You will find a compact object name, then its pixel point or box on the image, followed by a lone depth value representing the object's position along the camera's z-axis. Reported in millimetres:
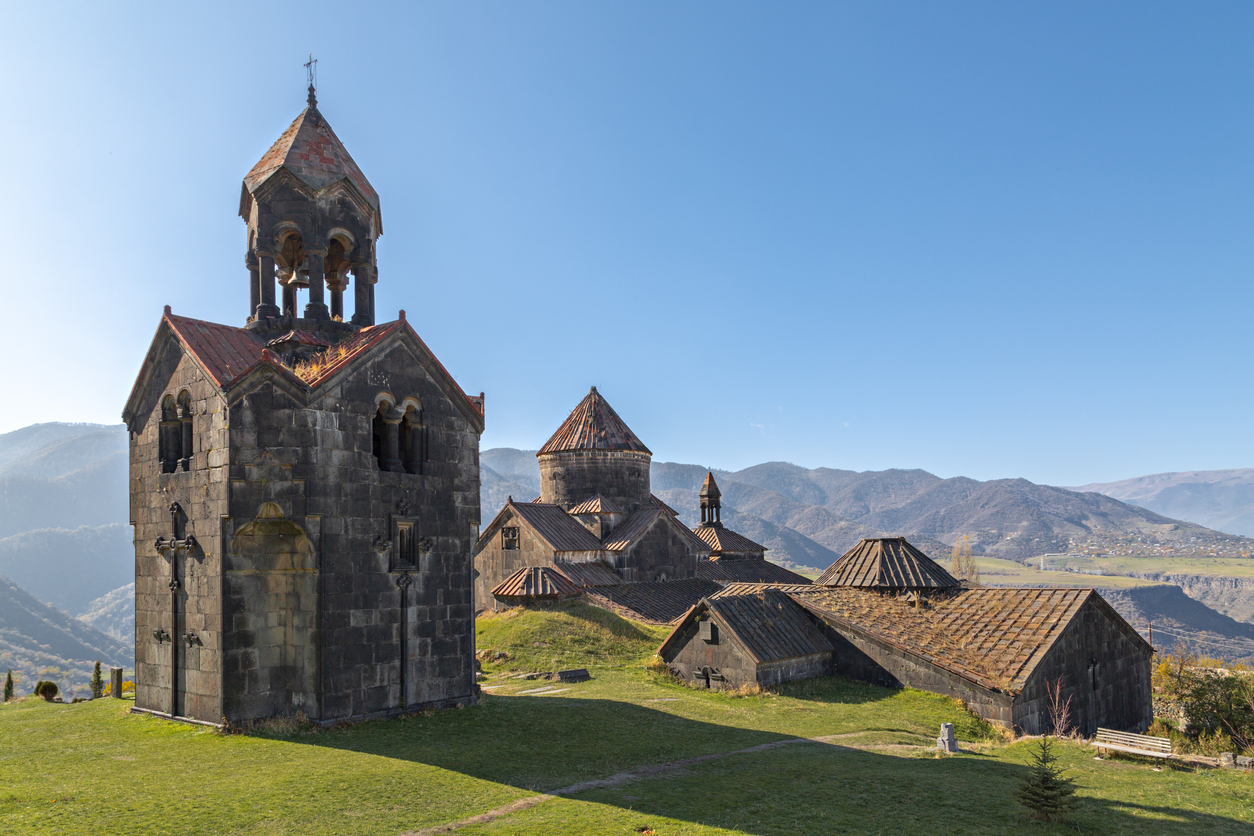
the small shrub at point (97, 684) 21969
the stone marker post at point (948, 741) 14492
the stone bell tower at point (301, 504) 13820
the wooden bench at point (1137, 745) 14078
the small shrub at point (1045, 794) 9883
